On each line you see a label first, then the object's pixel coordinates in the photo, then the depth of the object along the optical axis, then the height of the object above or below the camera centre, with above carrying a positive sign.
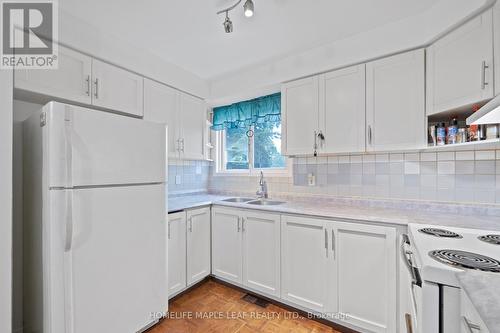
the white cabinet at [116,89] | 1.71 +0.66
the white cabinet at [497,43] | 1.19 +0.68
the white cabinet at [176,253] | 1.91 -0.79
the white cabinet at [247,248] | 1.94 -0.80
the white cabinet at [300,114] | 2.07 +0.51
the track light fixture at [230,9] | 1.35 +0.99
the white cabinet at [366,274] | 1.45 -0.76
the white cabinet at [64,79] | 1.39 +0.60
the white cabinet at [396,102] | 1.61 +0.49
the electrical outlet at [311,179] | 2.31 -0.14
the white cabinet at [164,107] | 2.10 +0.60
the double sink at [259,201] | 2.45 -0.41
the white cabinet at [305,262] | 1.69 -0.79
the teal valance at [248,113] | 2.55 +0.68
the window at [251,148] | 2.76 +0.24
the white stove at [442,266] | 0.76 -0.38
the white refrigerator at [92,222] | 1.08 -0.32
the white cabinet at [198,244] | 2.10 -0.80
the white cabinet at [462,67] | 1.25 +0.63
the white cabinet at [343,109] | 1.84 +0.50
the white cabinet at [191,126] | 2.48 +0.48
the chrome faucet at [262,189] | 2.54 -0.28
